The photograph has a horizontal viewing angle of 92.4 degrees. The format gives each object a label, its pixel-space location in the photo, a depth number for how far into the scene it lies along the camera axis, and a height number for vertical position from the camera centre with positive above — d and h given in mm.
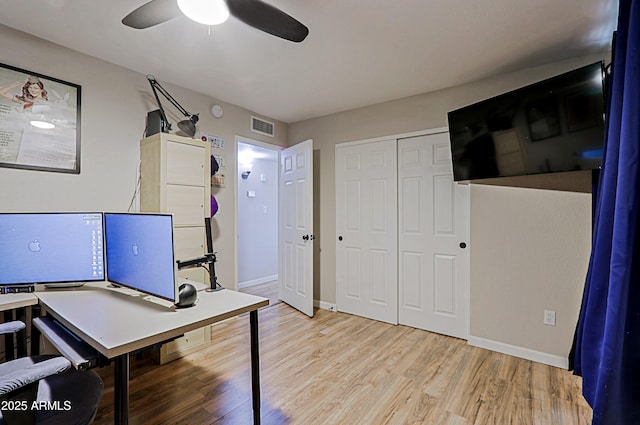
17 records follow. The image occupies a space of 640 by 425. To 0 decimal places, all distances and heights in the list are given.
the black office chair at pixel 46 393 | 876 -682
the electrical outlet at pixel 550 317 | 2473 -889
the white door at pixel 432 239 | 2982 -309
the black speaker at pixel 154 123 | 2566 +751
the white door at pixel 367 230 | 3396 -241
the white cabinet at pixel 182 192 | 2486 +162
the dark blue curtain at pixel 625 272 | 706 -153
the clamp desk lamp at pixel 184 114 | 2795 +898
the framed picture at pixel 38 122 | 2049 +640
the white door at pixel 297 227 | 3605 -217
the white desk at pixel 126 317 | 1131 -480
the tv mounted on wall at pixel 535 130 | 1644 +497
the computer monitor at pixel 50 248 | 1823 -221
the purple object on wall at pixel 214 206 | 3072 +46
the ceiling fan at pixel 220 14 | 1387 +931
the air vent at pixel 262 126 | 3746 +1055
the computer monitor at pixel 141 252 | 1422 -213
